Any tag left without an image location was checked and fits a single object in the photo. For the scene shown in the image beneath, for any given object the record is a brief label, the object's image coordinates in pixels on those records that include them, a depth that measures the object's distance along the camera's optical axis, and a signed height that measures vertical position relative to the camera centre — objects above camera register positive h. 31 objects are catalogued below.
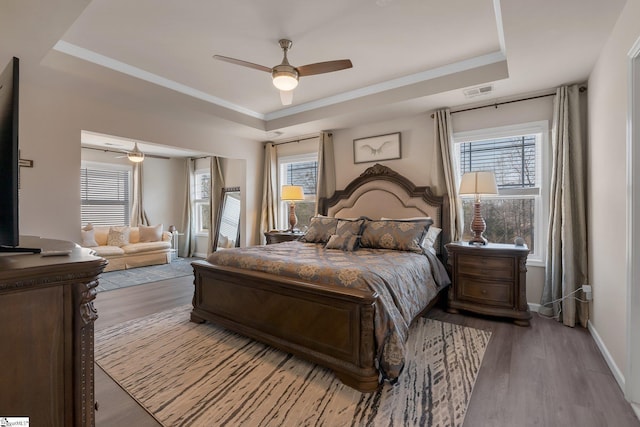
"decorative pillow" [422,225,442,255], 3.55 -0.31
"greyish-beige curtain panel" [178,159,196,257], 7.81 -0.27
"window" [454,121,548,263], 3.58 +0.42
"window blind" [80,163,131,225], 6.65 +0.39
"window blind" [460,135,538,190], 3.66 +0.68
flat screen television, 1.07 +0.19
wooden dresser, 0.85 -0.38
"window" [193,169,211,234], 7.73 +0.27
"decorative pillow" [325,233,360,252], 3.51 -0.35
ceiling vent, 3.37 +1.38
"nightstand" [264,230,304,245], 4.89 -0.39
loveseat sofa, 5.96 -0.69
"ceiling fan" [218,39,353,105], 2.57 +1.23
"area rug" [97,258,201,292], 4.84 -1.15
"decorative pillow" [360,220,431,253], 3.42 -0.26
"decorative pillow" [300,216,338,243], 4.09 -0.24
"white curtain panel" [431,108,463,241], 3.90 +0.58
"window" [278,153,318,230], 5.53 +0.60
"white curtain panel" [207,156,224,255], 7.04 +0.48
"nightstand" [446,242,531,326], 3.12 -0.72
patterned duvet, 2.06 -0.50
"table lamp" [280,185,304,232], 5.04 +0.31
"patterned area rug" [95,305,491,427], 1.80 -1.19
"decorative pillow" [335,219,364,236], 3.76 -0.19
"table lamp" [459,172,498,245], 3.33 +0.26
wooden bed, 2.04 -0.83
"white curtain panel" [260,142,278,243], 5.82 +0.36
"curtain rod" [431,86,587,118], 3.21 +1.34
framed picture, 4.52 +0.99
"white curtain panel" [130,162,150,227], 7.26 +0.37
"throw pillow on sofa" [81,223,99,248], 5.96 -0.50
